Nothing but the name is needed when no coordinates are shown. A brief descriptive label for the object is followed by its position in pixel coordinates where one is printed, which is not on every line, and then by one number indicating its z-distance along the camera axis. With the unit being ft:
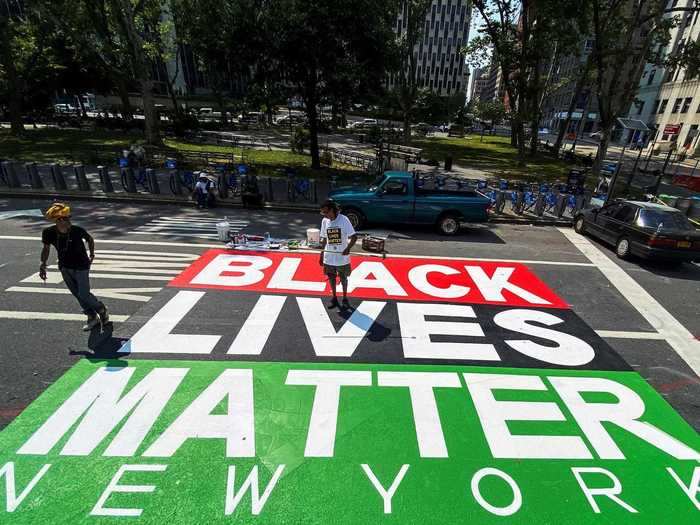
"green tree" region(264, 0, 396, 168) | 48.29
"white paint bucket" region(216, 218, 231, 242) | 32.42
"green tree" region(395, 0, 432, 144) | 96.37
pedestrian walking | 16.57
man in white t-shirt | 19.74
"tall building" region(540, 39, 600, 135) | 244.75
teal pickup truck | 36.60
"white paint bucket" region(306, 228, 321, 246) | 31.88
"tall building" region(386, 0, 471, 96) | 327.26
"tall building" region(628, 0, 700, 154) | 148.36
